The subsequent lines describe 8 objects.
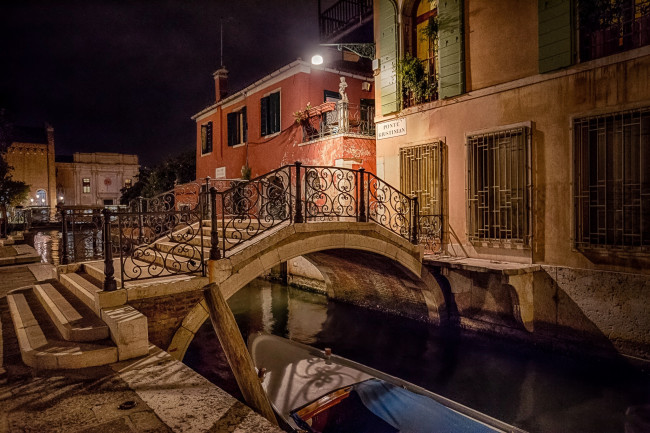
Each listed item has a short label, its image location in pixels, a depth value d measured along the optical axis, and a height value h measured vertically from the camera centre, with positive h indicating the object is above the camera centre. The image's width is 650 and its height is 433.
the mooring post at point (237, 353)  4.71 -1.68
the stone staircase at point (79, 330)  4.35 -1.34
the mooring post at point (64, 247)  7.52 -0.53
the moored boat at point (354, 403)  4.98 -2.52
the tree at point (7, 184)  17.20 +2.45
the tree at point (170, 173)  26.89 +2.85
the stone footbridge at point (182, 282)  4.66 -1.06
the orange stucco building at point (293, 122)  13.70 +3.57
